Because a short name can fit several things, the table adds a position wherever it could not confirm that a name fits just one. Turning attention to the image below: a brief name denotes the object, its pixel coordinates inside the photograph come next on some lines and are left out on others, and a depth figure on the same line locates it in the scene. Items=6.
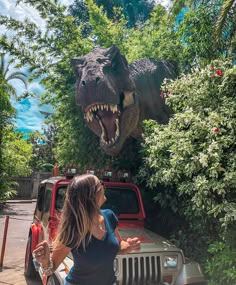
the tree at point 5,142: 10.78
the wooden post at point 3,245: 4.08
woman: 1.37
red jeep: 2.55
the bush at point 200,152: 2.80
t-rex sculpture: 4.02
